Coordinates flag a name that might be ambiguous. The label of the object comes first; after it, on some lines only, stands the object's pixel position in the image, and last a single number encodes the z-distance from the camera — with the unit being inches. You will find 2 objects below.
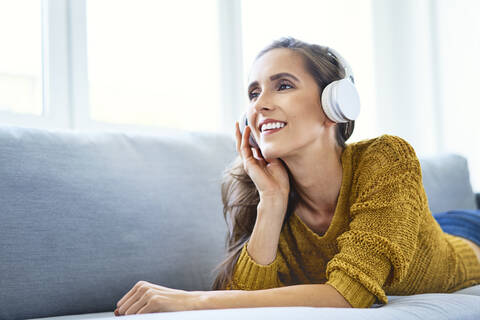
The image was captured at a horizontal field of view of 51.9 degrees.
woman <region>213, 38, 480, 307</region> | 41.1
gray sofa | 46.2
